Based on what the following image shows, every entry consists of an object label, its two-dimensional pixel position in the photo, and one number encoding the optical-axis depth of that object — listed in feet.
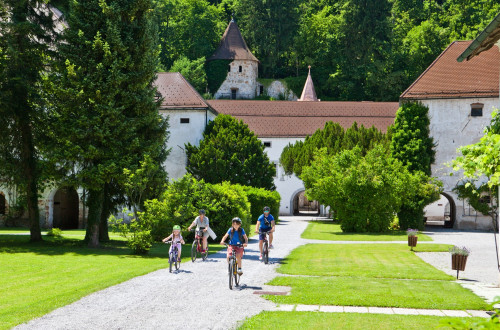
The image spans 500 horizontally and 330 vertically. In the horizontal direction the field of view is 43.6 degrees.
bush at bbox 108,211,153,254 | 70.44
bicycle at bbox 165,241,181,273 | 53.42
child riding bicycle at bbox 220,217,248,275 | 47.01
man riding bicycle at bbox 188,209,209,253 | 64.23
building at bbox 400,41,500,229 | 138.92
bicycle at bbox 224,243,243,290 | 44.66
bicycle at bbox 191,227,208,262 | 63.52
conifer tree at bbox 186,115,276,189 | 147.33
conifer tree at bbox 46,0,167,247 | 81.05
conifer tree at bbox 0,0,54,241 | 85.46
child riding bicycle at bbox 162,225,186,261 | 54.70
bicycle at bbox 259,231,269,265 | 62.44
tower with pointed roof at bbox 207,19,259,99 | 288.71
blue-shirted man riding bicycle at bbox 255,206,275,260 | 62.75
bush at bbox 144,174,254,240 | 73.36
